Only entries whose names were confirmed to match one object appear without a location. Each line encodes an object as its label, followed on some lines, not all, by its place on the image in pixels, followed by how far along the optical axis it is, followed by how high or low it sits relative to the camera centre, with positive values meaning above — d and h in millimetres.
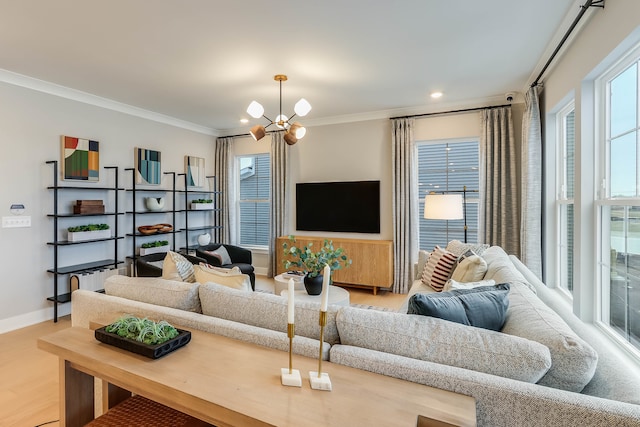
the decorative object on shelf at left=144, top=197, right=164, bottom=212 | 4816 +142
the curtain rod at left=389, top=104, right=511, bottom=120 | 4312 +1388
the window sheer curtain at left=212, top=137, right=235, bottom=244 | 6127 +519
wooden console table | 985 -592
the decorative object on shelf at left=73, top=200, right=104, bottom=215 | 3898 +80
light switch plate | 3455 -77
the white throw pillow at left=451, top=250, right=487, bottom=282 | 2566 -446
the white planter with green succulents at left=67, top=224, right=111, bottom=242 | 3814 -219
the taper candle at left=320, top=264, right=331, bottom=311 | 1064 -246
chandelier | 3560 +894
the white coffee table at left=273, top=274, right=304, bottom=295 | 3451 -745
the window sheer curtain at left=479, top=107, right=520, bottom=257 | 4203 +394
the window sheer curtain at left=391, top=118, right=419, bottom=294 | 4746 +118
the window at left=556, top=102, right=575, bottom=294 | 3123 +175
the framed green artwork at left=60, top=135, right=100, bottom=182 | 3900 +665
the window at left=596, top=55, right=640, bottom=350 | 1899 +42
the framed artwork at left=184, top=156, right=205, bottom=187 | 5570 +735
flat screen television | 5066 +112
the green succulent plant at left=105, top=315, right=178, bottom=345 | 1406 -511
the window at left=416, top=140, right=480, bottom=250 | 4605 +491
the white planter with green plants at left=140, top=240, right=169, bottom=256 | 4734 -487
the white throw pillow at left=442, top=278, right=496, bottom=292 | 1923 -422
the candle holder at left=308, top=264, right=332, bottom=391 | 1092 -569
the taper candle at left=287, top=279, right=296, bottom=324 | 1107 -316
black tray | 1336 -546
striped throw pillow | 3039 -529
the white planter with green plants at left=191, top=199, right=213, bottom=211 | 5500 +158
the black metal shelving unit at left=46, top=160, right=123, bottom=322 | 3664 -339
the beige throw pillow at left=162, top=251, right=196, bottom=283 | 2232 -380
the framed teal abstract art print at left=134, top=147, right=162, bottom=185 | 4738 +691
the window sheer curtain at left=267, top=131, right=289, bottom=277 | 5633 +364
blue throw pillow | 1394 -405
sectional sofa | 1000 -529
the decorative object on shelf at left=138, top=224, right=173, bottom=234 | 4684 -215
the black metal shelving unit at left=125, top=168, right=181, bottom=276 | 4504 +23
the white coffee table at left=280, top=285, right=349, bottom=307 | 3033 -794
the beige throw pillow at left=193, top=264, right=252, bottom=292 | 1991 -394
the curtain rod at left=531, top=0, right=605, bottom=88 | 2066 +1330
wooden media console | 4719 -734
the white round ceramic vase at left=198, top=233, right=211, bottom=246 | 5414 -427
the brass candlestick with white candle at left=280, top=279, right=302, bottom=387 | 1111 -570
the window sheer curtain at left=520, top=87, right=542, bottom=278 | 3520 +267
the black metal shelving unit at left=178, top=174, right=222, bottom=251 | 5318 +47
